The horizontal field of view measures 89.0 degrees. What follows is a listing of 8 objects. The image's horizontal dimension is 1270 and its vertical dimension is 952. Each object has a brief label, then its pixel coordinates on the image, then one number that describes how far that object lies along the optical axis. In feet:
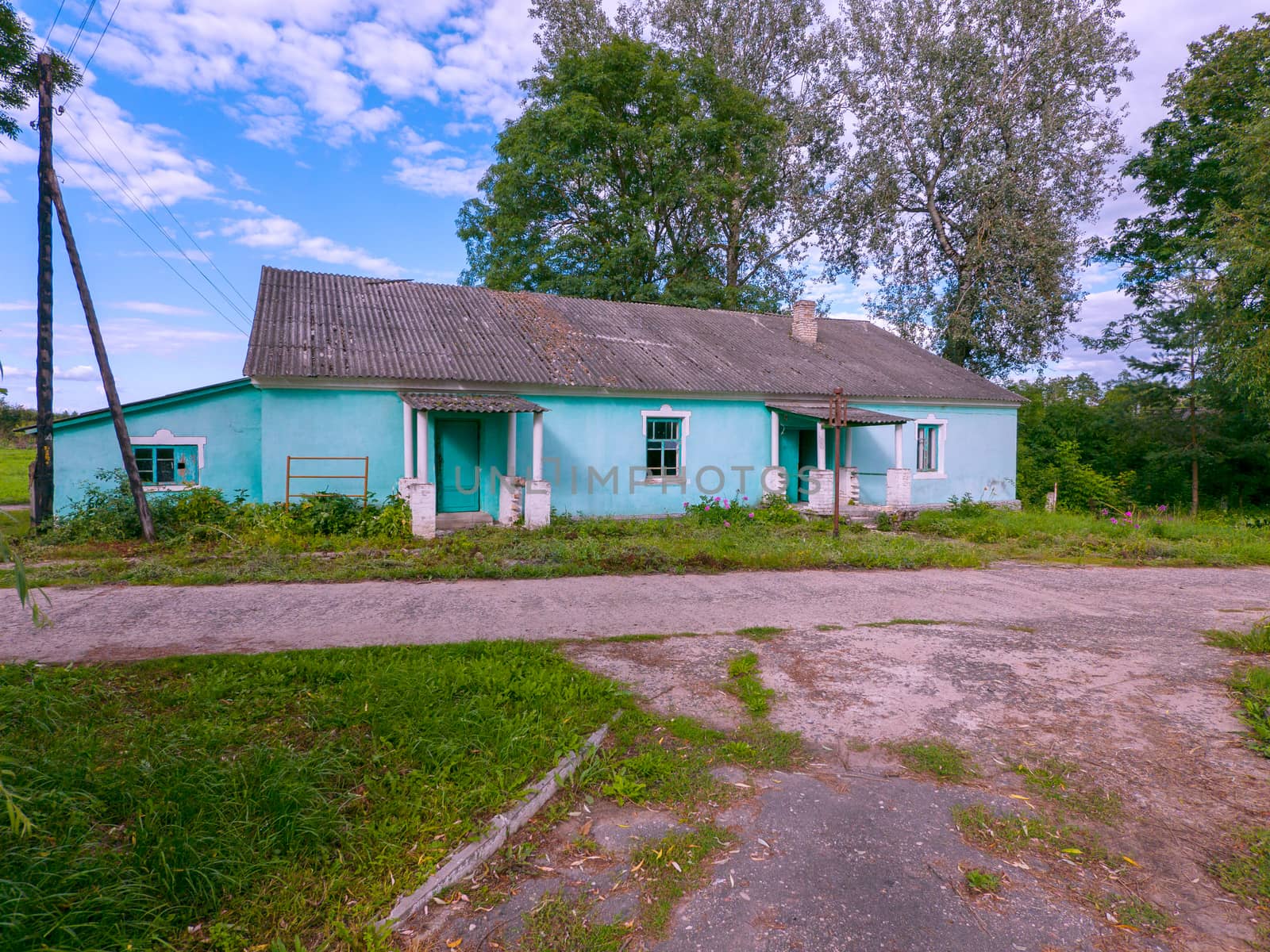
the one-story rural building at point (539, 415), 39.34
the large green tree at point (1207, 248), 47.11
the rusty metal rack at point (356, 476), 39.27
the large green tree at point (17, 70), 29.07
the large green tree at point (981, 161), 69.46
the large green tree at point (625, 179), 72.13
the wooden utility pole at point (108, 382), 34.60
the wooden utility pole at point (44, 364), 35.86
